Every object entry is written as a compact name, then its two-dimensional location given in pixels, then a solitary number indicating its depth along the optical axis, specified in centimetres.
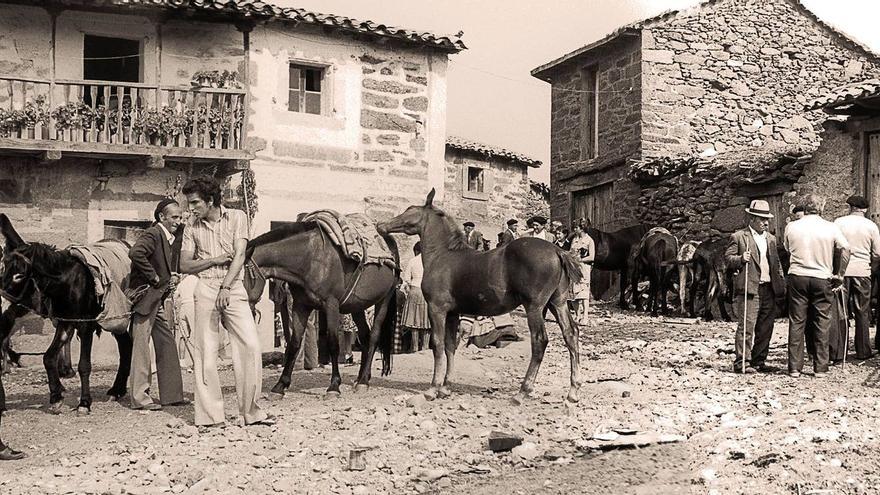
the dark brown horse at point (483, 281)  894
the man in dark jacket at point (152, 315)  873
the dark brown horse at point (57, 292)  845
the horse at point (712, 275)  1623
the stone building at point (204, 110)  1474
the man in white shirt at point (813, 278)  1012
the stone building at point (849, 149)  1507
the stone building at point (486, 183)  2667
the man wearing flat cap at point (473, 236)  1609
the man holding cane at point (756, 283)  1056
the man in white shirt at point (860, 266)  1102
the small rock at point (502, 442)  720
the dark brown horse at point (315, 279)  916
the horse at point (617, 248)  1978
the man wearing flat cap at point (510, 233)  1734
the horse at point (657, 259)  1781
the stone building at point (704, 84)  2198
